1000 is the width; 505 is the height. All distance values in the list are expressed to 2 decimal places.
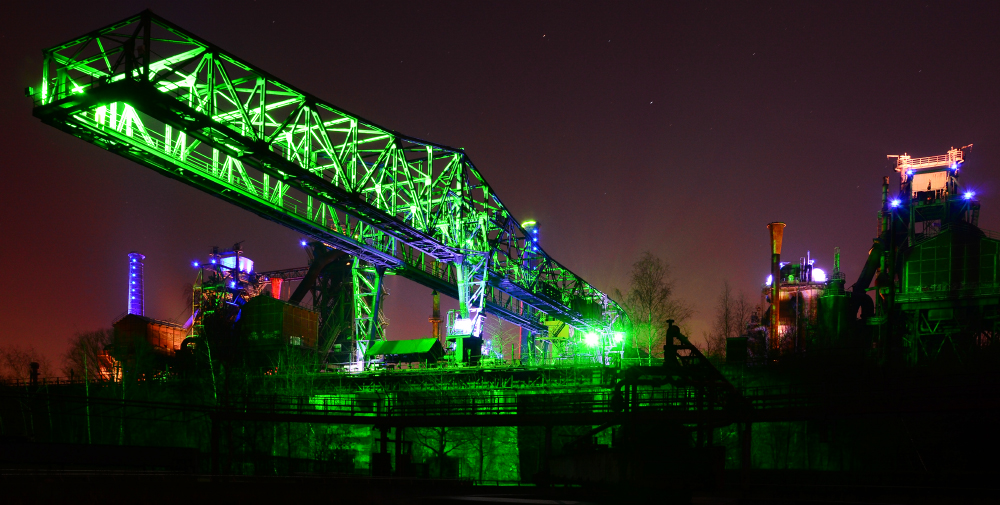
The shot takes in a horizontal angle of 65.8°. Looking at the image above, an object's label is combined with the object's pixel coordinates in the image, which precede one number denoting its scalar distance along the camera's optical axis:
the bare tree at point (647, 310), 51.22
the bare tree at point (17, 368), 59.72
